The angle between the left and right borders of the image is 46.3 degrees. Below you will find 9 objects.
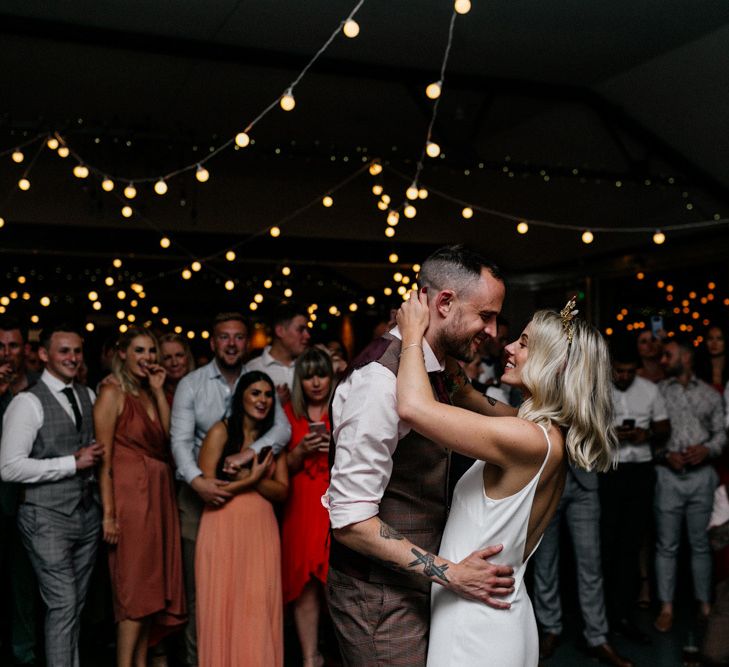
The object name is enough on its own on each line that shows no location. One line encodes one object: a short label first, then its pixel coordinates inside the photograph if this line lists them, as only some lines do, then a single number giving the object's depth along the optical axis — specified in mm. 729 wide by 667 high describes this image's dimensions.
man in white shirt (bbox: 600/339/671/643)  4547
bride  1770
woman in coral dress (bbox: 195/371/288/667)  3420
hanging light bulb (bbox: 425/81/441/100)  3693
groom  1781
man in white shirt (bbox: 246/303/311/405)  4820
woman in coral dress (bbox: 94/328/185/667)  3574
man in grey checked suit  3402
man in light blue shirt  3662
